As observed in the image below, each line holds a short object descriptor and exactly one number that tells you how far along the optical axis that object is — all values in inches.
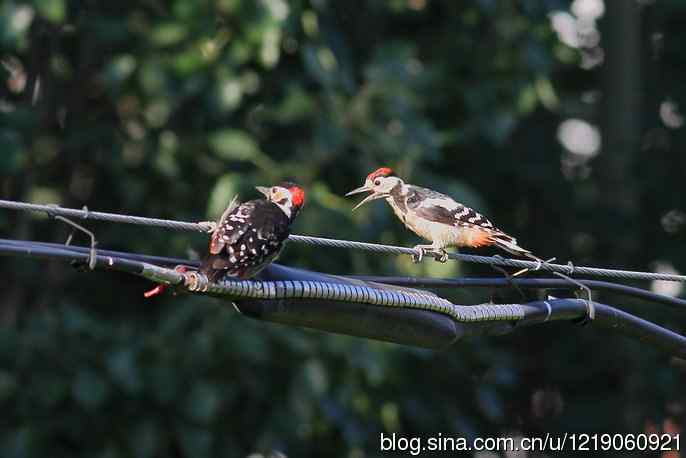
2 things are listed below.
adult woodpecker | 426.3
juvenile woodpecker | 613.3
